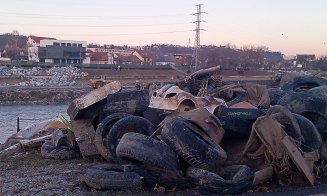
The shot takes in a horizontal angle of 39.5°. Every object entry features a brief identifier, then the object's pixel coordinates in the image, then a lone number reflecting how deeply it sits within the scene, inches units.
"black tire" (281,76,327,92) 513.7
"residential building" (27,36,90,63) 3489.2
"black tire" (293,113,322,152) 329.4
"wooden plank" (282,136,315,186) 294.7
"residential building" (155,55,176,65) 4090.6
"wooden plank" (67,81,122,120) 399.5
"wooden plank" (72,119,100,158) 378.0
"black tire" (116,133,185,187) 286.2
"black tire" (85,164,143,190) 282.2
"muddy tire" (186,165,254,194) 277.6
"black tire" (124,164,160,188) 288.2
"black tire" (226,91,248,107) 432.2
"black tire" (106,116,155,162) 355.9
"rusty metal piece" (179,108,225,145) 328.5
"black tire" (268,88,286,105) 471.1
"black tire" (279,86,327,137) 371.6
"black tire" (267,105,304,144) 322.0
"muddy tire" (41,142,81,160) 387.2
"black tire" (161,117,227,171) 294.0
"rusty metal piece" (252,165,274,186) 293.7
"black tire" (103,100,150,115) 399.5
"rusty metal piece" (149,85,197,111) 396.8
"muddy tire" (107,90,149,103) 408.8
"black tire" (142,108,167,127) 401.1
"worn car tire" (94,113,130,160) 361.5
